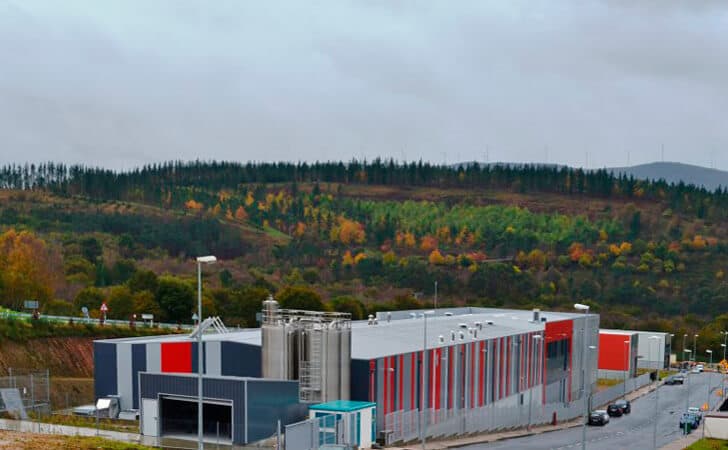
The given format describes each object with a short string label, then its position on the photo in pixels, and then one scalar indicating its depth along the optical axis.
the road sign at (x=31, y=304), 76.71
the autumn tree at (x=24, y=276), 100.12
